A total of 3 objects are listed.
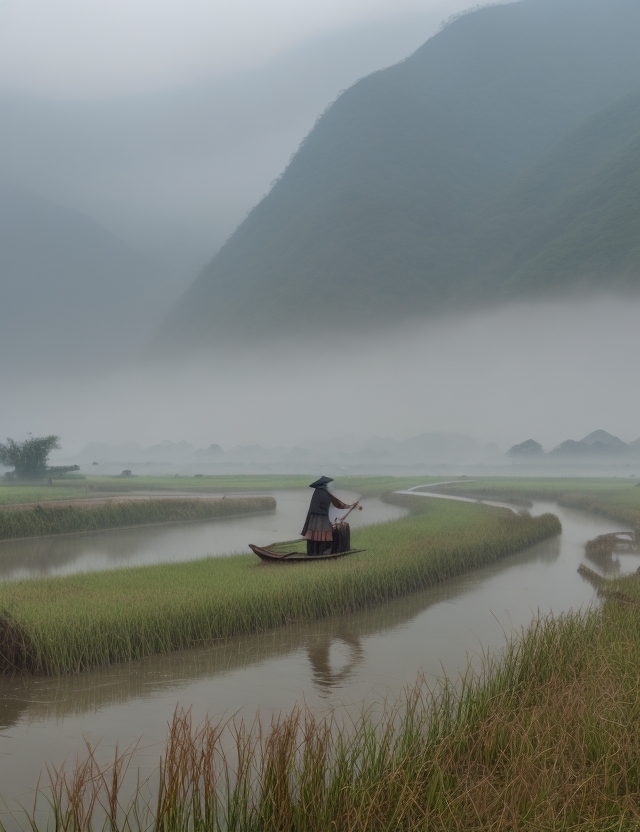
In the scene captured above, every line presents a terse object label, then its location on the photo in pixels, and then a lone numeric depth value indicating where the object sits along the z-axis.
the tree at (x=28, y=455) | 54.84
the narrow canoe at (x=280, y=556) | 14.85
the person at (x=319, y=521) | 15.03
